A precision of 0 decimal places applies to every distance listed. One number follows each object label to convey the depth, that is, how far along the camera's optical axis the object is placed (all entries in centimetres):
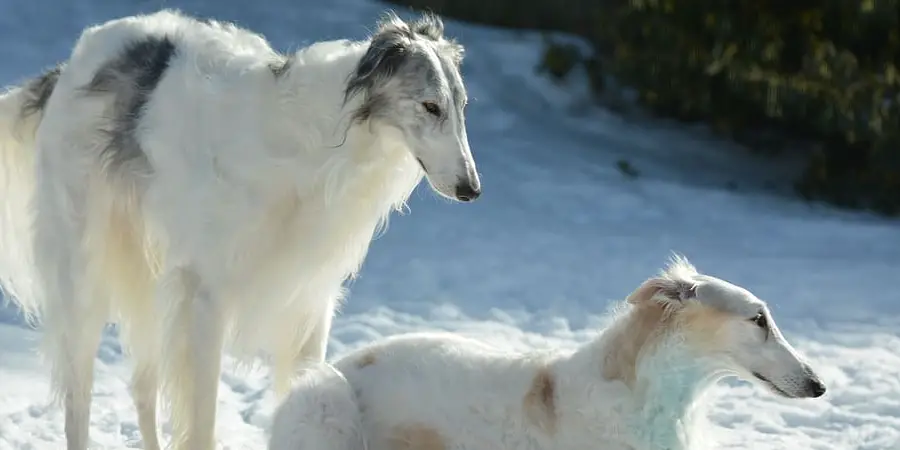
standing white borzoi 711
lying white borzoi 647
